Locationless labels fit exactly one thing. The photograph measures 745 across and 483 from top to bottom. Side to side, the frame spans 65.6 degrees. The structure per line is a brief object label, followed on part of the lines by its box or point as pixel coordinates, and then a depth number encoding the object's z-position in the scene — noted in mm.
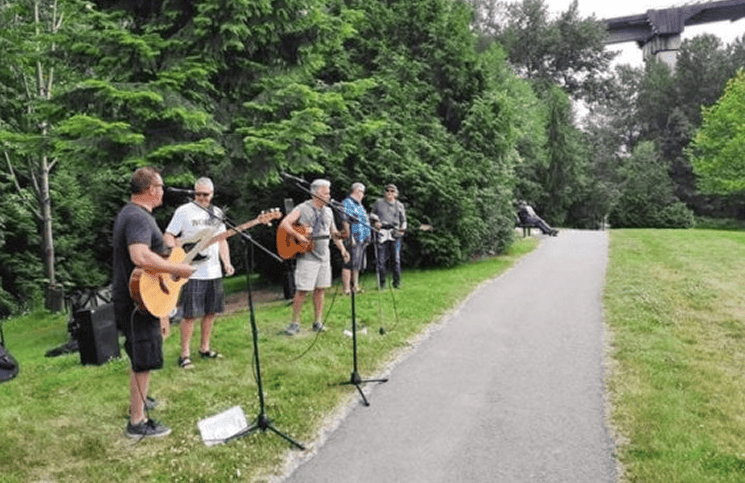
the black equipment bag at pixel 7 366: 6109
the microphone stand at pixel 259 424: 4652
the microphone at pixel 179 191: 4623
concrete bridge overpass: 53219
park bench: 22181
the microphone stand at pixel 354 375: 5609
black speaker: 6914
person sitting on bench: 22359
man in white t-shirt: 6230
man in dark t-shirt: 4344
